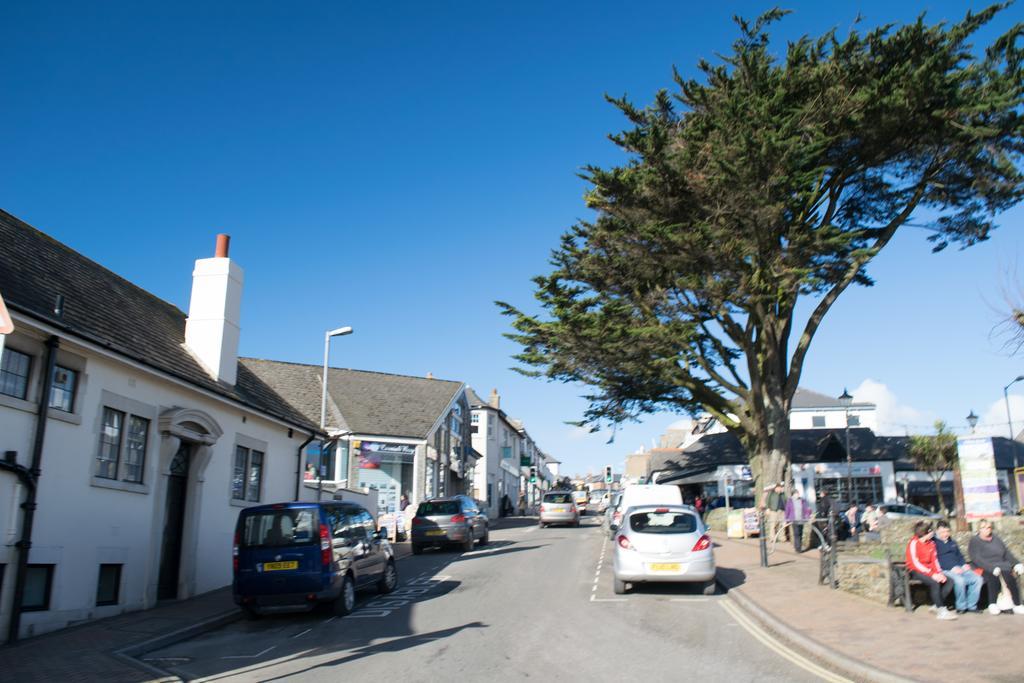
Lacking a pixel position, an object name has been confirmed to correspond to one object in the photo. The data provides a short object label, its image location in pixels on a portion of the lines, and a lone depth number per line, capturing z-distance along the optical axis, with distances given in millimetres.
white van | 25438
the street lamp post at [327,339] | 22000
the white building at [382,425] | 37281
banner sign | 14883
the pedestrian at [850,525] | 23734
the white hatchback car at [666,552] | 13609
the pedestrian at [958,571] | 10648
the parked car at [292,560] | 12297
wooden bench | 11070
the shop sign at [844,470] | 39531
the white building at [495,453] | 60344
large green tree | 19516
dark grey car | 24484
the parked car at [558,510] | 39688
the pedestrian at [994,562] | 10812
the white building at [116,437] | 11281
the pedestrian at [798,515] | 20328
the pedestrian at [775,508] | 21678
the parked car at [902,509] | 31723
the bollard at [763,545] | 17125
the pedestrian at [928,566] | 10734
